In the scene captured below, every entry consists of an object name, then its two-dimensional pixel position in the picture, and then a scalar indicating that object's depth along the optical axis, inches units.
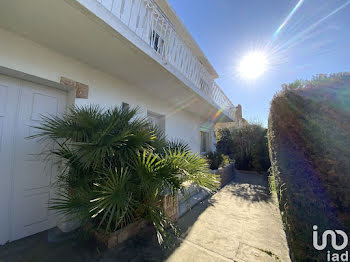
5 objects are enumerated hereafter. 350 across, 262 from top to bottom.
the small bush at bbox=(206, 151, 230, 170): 278.8
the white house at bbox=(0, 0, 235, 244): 82.7
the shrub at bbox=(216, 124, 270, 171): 337.1
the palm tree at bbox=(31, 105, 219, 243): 82.8
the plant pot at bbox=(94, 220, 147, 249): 91.9
